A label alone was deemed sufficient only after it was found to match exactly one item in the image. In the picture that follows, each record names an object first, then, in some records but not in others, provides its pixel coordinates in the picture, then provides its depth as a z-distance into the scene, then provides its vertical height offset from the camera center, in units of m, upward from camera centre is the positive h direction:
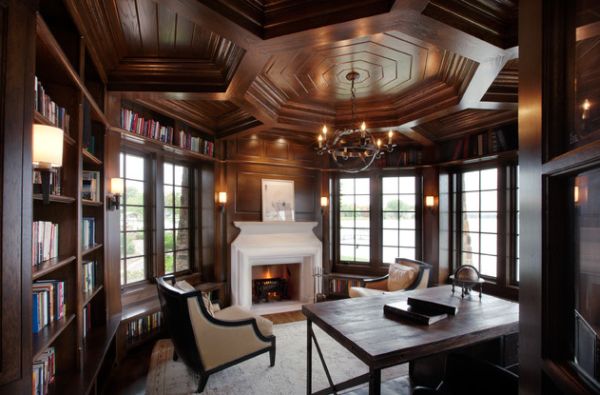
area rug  2.78 -1.75
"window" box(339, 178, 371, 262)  5.69 -0.39
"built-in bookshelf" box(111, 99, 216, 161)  3.40 +0.84
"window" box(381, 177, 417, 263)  5.47 -0.33
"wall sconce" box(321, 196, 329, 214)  5.51 -0.08
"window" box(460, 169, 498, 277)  4.54 -0.33
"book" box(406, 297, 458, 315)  2.36 -0.85
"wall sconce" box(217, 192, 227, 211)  4.62 -0.01
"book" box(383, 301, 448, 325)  2.21 -0.87
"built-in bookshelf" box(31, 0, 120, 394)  1.74 -0.23
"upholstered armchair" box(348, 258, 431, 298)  4.21 -1.17
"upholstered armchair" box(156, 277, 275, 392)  2.63 -1.25
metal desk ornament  2.82 -0.75
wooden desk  1.80 -0.91
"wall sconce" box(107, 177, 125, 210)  2.88 +0.05
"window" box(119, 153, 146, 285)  3.69 -0.27
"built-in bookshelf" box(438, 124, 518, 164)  4.23 +0.83
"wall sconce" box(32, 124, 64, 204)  1.43 +0.23
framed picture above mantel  5.04 -0.02
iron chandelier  2.75 +0.52
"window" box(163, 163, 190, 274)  4.22 -0.28
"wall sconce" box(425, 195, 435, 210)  5.12 -0.03
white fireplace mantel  4.70 -0.87
